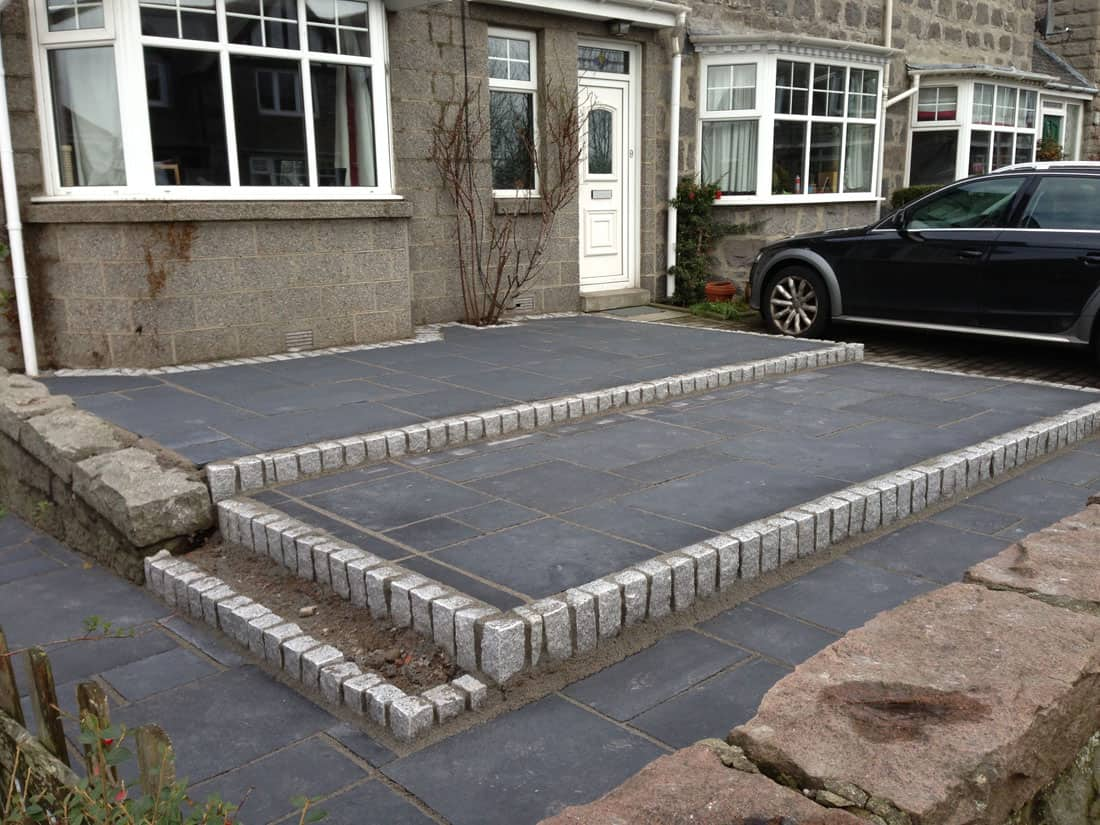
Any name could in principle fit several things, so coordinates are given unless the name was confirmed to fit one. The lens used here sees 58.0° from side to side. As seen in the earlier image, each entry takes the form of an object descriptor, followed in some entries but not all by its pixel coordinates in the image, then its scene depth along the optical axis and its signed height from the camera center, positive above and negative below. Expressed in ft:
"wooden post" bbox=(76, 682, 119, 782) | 7.03 -3.47
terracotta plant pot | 40.57 -3.47
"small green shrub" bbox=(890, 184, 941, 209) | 49.16 +0.41
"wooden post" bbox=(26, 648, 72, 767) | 7.52 -3.67
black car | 27.07 -1.81
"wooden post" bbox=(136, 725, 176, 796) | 6.48 -3.53
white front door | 37.78 +0.79
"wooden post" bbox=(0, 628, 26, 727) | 8.25 -3.90
